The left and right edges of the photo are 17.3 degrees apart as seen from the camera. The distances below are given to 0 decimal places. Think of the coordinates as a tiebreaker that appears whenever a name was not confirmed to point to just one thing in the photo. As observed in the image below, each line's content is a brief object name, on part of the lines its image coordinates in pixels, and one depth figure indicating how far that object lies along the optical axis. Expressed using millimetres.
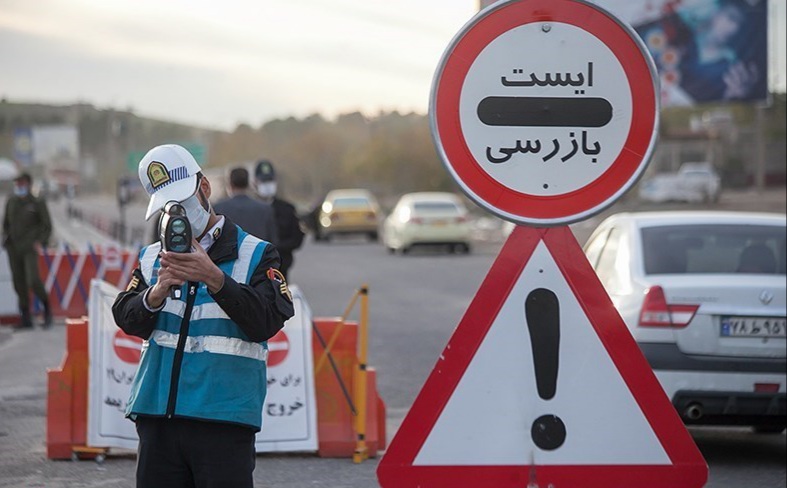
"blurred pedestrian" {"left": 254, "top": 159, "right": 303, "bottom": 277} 21979
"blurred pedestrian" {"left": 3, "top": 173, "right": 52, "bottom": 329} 30955
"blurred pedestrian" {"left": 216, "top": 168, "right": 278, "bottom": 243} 18231
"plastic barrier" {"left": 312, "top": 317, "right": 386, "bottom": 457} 16020
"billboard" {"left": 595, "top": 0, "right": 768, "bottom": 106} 72688
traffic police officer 7380
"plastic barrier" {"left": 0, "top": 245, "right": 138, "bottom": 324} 34528
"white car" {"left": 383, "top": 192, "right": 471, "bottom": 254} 62555
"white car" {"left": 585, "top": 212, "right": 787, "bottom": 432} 15170
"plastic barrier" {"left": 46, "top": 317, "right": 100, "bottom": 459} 15595
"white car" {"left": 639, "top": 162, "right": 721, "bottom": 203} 104903
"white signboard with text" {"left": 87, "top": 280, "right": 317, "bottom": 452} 15551
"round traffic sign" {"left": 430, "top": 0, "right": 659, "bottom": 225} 6853
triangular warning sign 6696
